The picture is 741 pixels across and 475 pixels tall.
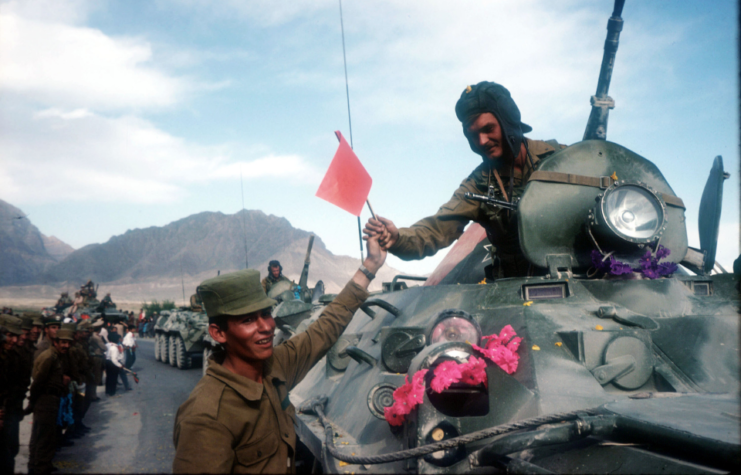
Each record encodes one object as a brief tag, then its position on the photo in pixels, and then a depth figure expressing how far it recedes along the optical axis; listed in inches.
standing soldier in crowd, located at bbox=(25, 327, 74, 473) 278.8
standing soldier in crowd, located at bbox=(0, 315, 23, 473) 248.1
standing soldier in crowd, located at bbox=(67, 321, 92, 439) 347.3
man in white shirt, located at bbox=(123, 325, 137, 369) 622.2
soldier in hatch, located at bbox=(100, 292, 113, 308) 1030.1
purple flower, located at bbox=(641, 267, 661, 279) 126.2
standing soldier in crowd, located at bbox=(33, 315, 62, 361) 321.4
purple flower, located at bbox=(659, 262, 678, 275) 128.2
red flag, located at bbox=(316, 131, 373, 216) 131.1
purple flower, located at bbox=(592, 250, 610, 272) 126.9
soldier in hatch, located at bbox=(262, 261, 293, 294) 498.0
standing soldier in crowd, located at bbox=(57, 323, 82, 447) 321.4
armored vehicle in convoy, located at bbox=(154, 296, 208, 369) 724.7
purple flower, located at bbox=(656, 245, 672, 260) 129.6
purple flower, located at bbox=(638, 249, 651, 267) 126.9
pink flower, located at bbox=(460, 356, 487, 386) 84.2
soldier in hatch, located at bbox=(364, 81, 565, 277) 149.2
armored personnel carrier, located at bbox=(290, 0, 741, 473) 76.6
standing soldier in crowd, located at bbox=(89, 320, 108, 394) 511.0
